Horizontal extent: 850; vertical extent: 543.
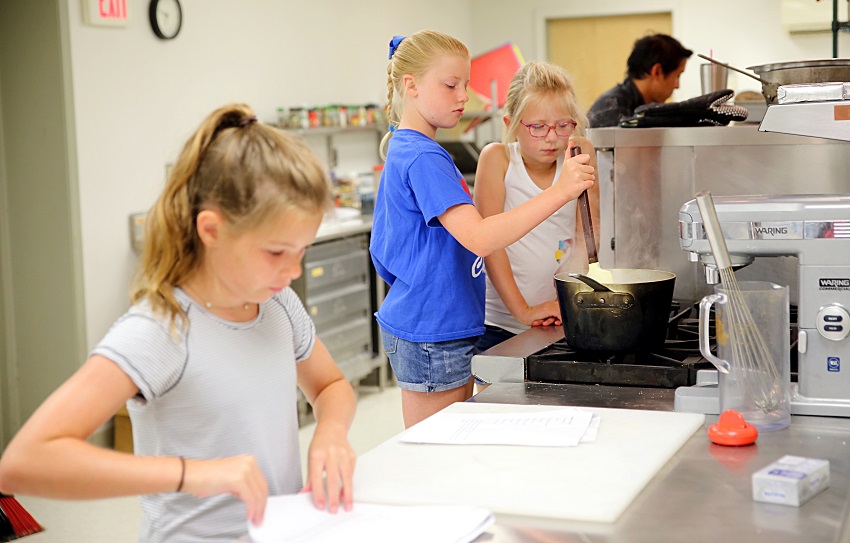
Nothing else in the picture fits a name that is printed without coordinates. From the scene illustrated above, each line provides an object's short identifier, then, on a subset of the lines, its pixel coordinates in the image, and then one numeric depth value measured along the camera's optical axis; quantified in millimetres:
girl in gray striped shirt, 1258
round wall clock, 4484
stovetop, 1769
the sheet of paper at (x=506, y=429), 1491
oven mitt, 2346
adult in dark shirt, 4824
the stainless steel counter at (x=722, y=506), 1146
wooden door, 7766
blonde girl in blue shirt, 2133
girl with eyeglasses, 2307
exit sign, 4141
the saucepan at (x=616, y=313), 1771
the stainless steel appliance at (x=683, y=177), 2262
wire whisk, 1542
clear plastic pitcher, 1548
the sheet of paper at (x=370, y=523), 1138
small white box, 1219
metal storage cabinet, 4730
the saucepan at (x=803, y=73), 2182
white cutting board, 1245
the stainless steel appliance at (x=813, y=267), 1590
